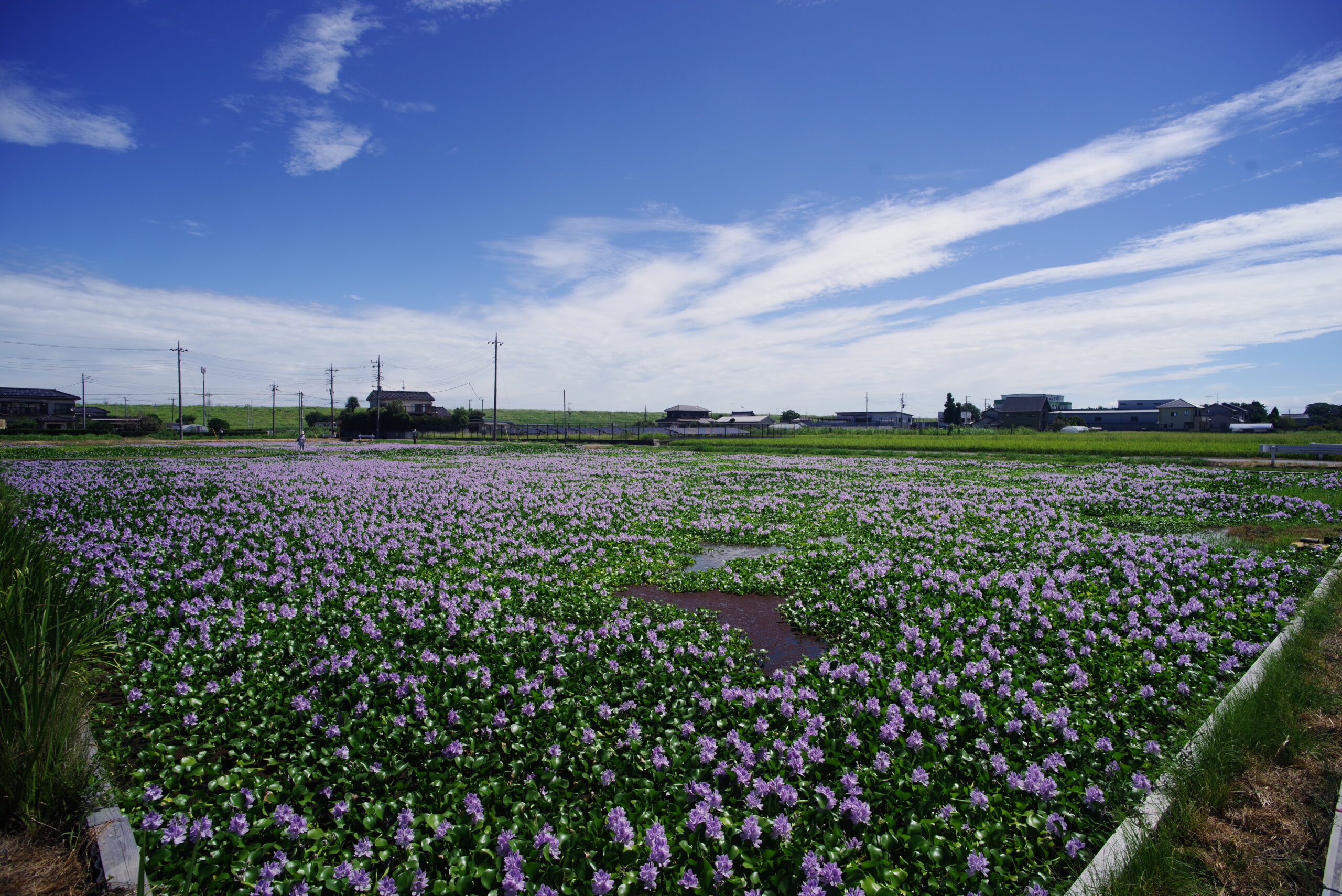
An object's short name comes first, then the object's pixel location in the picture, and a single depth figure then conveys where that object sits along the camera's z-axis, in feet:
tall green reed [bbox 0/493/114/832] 10.26
